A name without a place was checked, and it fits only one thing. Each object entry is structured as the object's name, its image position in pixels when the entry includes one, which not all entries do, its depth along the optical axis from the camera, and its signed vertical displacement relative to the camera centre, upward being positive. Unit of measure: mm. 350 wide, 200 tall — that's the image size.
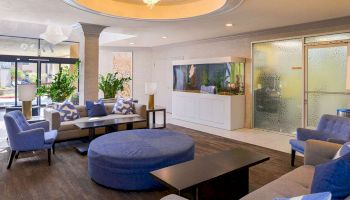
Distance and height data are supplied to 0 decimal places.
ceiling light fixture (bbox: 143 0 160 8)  3664 +1398
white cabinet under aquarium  6527 +109
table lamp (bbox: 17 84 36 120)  4625 -27
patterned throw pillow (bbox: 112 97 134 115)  6051 -291
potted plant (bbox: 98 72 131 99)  6906 +260
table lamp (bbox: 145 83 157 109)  6520 +117
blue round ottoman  2898 -772
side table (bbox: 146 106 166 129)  6222 -730
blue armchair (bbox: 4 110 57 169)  3629 -658
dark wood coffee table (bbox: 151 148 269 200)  2127 -725
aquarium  6785 +530
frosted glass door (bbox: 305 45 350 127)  4953 +318
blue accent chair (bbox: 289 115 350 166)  3275 -509
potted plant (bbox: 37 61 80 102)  5719 +157
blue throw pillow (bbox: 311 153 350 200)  1505 -512
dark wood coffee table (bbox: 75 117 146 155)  4406 -544
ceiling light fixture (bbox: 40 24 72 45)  4867 +1205
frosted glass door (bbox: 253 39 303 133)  5680 +283
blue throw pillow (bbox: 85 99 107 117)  5648 -321
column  5766 +774
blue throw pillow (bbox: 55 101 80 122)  5176 -344
